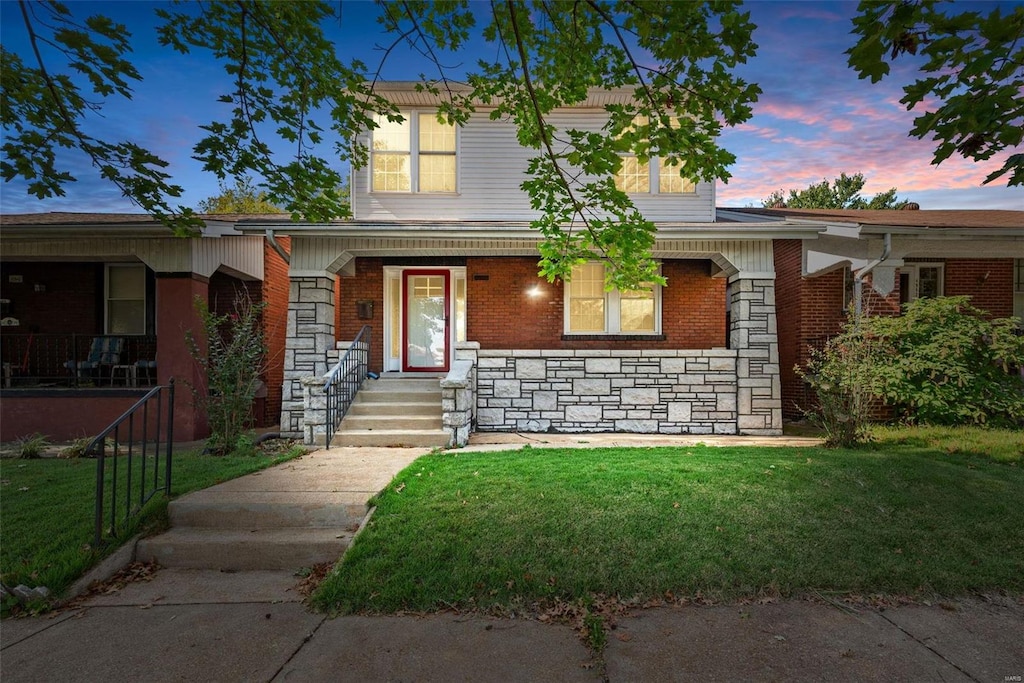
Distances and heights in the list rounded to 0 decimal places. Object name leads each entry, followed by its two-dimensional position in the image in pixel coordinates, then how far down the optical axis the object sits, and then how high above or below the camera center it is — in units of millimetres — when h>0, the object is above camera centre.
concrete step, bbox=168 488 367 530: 4324 -1367
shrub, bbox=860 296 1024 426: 7820 -95
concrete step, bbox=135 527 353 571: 3910 -1531
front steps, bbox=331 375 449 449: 7648 -1018
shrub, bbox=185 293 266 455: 7270 -452
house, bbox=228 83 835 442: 8875 +1057
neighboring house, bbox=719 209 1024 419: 8609 +1738
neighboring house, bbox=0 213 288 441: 8758 +845
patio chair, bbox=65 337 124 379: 9695 -59
